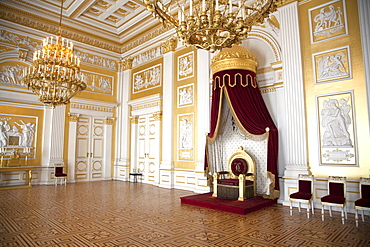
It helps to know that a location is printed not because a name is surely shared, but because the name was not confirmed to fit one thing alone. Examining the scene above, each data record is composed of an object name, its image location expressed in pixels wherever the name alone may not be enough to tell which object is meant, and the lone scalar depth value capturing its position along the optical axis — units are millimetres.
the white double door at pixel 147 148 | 8469
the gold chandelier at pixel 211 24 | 3002
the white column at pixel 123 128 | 9508
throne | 5200
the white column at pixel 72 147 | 8753
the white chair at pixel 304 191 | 4243
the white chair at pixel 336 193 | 3948
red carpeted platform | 4480
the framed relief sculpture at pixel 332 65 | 4746
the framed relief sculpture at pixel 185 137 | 7357
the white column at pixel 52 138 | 8219
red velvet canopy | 5301
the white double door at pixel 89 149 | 9132
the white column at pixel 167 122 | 7793
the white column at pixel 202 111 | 6812
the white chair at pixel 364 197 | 3693
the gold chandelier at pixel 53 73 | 5309
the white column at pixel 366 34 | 4422
